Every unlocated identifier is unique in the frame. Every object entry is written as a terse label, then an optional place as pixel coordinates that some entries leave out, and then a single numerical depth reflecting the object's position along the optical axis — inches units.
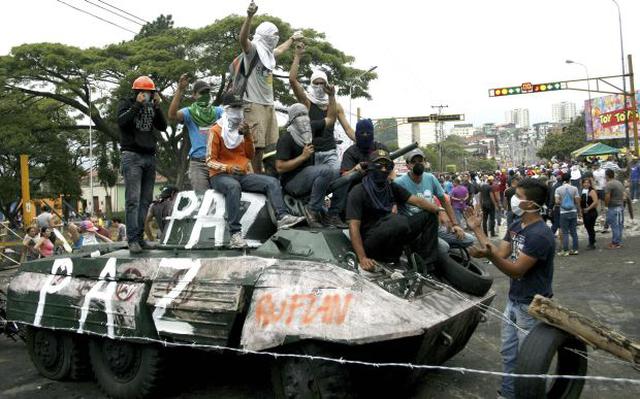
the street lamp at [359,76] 1118.4
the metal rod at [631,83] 1052.5
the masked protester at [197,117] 285.1
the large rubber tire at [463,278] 240.1
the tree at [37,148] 1002.1
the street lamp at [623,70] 1103.3
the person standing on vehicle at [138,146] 268.1
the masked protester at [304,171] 249.3
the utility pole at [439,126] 2743.1
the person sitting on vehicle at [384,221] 218.2
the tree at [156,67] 1018.1
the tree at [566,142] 2453.2
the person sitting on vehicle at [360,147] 255.3
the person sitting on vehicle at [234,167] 245.8
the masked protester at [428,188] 269.3
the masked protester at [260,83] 298.4
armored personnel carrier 185.8
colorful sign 1876.2
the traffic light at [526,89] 1128.8
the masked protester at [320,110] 285.4
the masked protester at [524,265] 183.9
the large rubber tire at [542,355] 168.4
